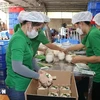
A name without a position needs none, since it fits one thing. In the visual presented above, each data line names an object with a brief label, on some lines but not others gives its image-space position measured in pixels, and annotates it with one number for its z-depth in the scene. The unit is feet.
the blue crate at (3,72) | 8.28
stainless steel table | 6.15
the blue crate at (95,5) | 12.73
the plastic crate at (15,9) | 25.18
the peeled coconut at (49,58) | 7.67
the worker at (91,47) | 5.87
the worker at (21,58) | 4.29
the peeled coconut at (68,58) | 7.70
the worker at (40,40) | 7.77
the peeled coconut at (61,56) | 8.17
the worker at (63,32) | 19.46
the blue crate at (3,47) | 8.50
